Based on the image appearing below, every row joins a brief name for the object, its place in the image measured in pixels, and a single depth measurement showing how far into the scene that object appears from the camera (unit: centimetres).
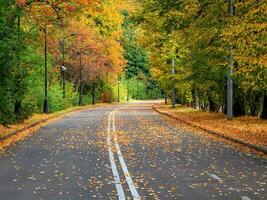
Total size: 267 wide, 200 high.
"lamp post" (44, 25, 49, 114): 4775
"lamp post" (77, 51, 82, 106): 7716
